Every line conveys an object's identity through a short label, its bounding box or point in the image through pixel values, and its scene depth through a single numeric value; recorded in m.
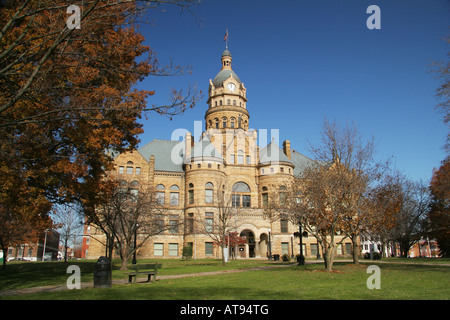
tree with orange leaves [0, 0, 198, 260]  9.73
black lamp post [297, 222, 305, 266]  26.56
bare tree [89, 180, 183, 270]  24.69
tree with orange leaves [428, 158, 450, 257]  36.78
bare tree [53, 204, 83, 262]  54.66
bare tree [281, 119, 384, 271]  20.28
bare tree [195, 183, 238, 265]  40.25
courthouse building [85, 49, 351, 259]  46.06
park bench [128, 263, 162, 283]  14.65
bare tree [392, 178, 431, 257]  45.78
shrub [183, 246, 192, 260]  42.41
